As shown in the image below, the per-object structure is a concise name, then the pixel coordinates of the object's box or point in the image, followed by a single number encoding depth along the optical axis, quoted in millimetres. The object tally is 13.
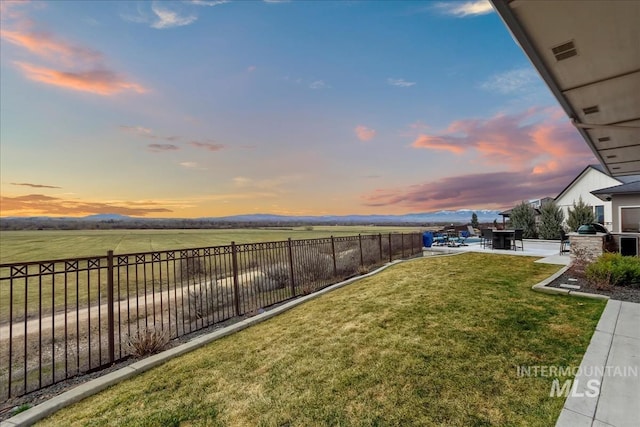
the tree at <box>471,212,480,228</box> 40250
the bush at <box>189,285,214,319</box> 8972
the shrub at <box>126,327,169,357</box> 5158
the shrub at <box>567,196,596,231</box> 18812
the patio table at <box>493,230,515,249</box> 14219
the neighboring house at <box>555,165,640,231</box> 21594
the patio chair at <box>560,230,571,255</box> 11753
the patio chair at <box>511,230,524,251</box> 13855
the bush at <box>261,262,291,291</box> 12156
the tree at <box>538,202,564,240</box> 18375
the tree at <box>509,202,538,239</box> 19516
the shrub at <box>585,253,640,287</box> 6387
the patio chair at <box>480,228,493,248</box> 14688
